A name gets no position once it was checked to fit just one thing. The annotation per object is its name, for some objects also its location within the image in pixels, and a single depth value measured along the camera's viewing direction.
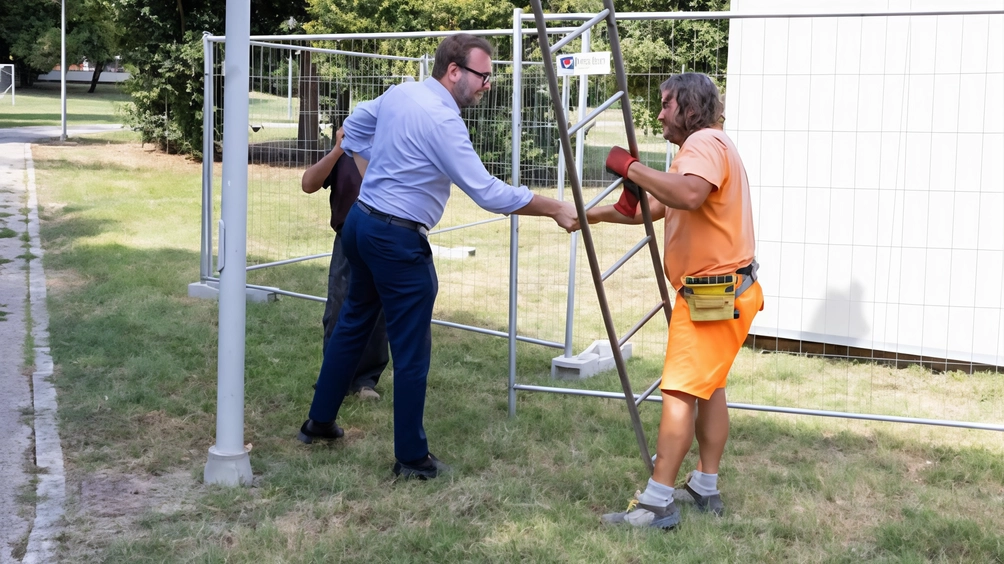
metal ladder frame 3.74
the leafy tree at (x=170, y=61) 21.20
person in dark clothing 5.93
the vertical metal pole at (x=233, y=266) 4.43
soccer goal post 47.31
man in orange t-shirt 3.95
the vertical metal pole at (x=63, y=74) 24.44
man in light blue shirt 4.41
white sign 5.06
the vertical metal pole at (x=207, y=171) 8.88
